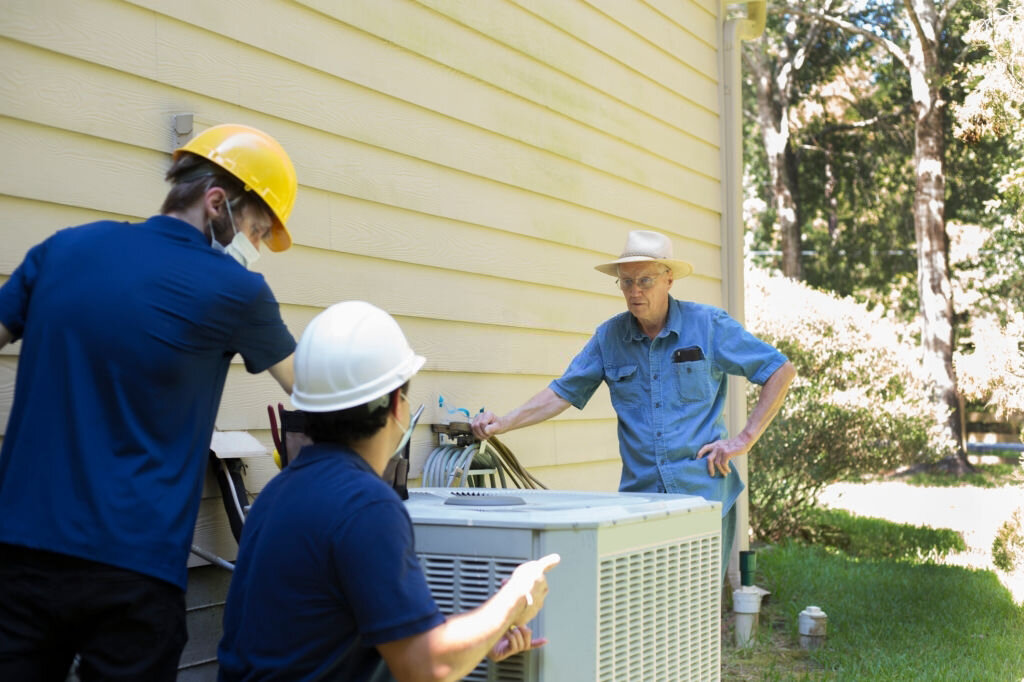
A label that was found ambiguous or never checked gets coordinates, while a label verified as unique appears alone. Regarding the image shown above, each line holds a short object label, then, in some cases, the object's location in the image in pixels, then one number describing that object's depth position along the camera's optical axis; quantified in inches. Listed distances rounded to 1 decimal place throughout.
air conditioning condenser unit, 85.1
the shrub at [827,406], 399.9
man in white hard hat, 66.9
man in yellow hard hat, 74.0
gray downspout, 260.7
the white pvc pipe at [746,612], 225.9
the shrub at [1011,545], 323.6
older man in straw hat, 147.6
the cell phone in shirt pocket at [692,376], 150.0
